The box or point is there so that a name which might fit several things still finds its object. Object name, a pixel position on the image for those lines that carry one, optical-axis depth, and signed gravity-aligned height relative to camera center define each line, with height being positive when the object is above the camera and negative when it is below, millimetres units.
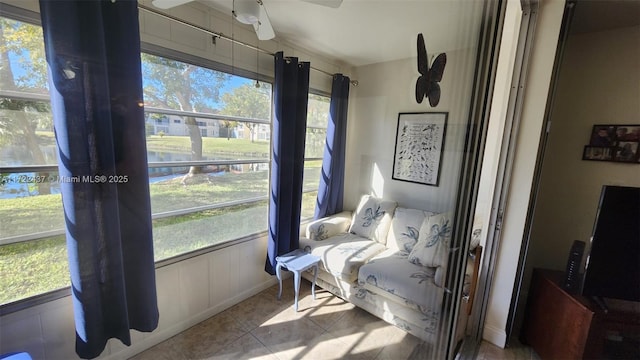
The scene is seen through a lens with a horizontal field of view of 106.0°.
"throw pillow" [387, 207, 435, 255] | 1387 -465
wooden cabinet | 1197 -877
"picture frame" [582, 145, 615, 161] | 1508 +58
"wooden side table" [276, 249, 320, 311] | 1922 -955
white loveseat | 1194 -736
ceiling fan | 999 +602
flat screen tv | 1150 -404
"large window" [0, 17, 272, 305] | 1022 -129
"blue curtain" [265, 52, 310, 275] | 1897 -61
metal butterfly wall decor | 1045 +347
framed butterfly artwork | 1142 +31
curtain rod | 1251 +686
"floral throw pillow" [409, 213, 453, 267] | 1064 -438
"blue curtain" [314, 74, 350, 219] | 1796 -49
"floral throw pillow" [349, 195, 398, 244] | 1632 -489
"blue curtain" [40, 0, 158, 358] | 921 -101
